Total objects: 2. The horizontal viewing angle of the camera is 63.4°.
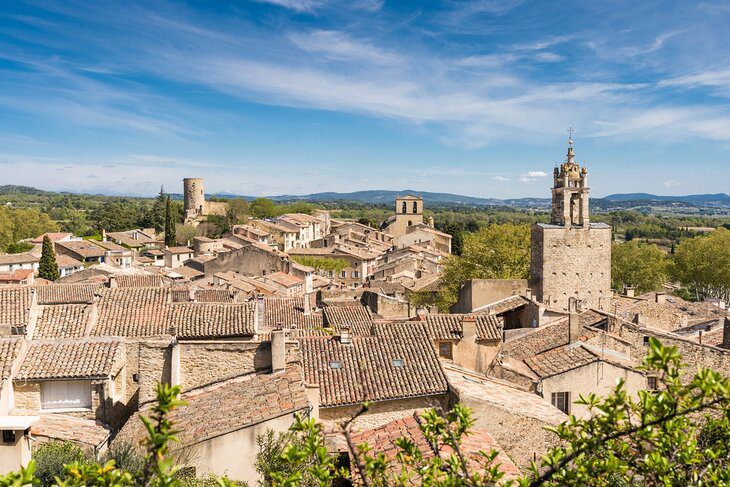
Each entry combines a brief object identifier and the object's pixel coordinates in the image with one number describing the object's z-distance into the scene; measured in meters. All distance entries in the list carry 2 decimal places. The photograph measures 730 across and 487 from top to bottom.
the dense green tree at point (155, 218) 119.19
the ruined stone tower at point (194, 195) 123.88
